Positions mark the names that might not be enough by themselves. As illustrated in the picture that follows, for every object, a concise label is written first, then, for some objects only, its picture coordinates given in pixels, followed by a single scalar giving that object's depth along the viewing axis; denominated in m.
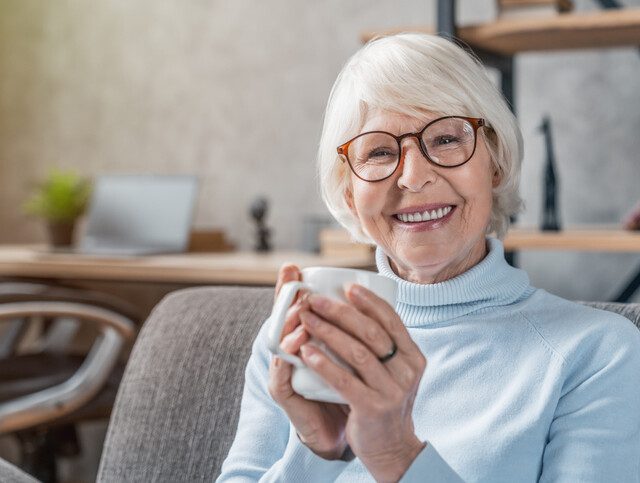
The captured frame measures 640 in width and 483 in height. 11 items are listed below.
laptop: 2.81
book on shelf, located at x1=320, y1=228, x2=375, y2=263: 2.44
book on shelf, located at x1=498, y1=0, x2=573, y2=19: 2.06
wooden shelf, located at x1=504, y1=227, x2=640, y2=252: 1.95
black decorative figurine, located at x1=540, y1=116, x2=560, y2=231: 2.19
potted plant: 2.97
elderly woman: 0.91
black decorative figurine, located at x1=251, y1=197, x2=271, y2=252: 2.85
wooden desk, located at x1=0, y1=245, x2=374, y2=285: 2.33
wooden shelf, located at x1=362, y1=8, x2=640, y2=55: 2.00
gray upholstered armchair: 1.30
